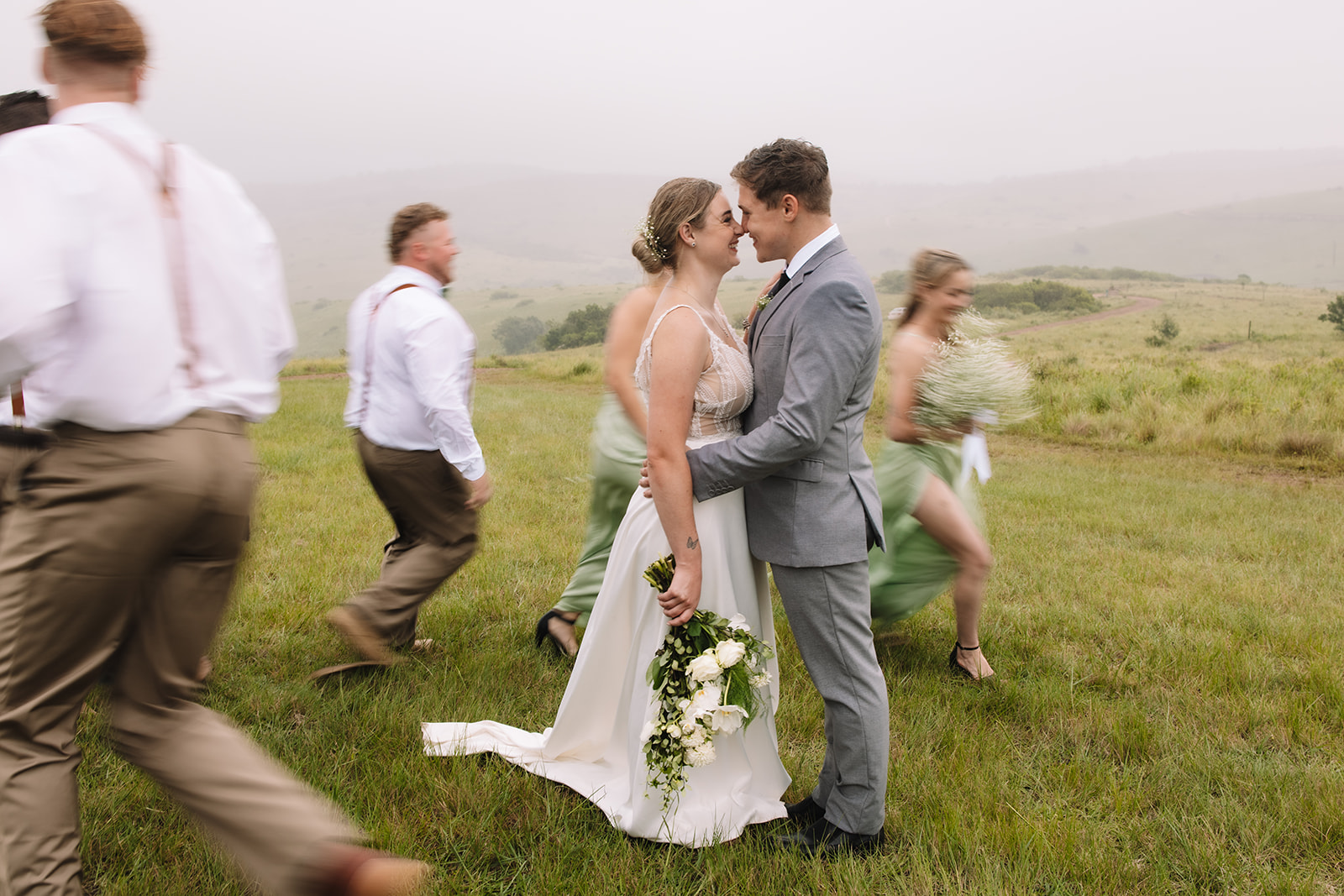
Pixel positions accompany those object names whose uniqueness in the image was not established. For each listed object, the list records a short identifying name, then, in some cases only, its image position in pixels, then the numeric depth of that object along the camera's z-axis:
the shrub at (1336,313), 54.38
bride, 2.92
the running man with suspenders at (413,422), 4.41
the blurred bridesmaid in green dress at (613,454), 4.64
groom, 2.75
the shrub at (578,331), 72.06
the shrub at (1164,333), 50.44
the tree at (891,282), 134.32
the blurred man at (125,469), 2.08
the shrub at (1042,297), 83.50
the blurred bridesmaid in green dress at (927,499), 4.85
